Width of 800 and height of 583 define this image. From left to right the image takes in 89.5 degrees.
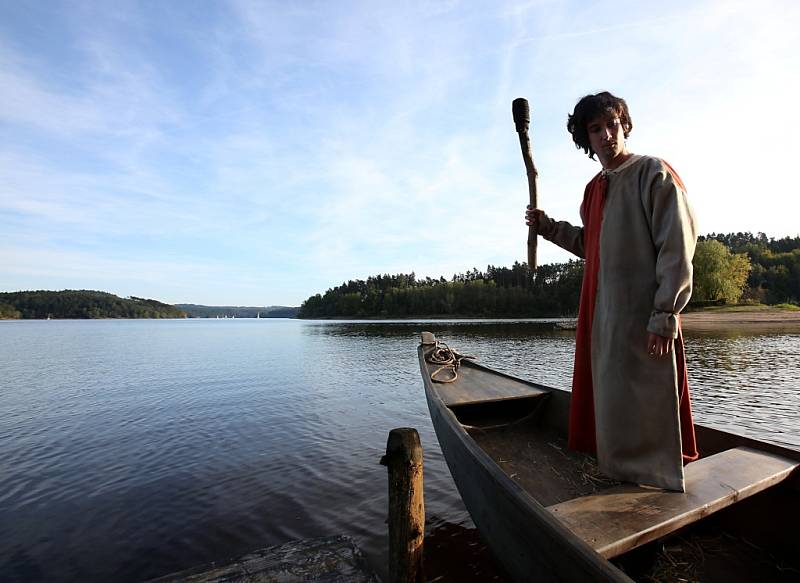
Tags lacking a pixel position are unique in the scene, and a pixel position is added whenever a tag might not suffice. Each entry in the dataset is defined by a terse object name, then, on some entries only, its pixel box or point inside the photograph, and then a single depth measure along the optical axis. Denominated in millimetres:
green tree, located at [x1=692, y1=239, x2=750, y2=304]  55875
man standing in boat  2408
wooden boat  2105
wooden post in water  2865
